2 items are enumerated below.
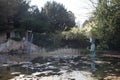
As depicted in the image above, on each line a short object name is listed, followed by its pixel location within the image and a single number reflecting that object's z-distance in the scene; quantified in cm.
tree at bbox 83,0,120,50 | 532
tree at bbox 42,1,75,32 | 1880
